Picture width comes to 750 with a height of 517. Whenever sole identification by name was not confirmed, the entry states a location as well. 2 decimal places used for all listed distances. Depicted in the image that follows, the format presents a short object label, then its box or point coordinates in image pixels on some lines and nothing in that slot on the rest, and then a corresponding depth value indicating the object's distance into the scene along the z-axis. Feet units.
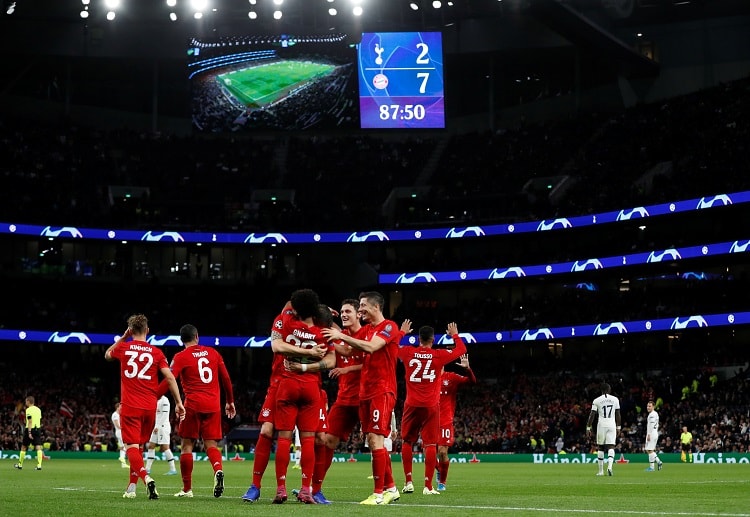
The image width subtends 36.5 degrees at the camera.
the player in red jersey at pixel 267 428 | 52.13
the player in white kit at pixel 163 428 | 111.04
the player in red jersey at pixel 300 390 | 49.98
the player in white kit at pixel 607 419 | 112.16
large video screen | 261.85
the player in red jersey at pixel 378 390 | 52.80
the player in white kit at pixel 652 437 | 127.03
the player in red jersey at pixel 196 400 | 59.88
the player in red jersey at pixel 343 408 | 54.29
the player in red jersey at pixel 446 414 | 73.15
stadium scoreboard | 250.16
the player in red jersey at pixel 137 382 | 58.34
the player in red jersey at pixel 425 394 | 65.41
